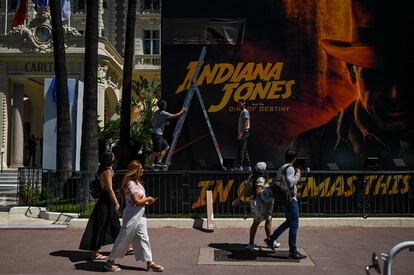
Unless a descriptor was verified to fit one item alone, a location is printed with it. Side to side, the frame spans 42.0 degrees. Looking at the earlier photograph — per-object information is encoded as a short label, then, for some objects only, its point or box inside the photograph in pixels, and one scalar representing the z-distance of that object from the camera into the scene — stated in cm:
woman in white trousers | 786
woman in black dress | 849
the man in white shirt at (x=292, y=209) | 878
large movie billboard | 1405
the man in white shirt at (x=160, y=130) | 1325
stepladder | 1391
